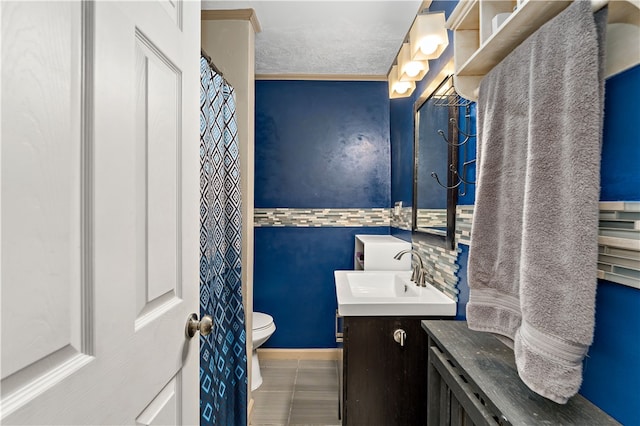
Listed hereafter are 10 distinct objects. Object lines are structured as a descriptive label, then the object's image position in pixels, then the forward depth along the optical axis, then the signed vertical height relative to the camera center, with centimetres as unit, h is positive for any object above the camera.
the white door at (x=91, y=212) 42 -1
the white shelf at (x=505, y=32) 65 +41
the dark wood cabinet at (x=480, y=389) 69 -41
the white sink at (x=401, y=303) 155 -44
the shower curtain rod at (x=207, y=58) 148 +62
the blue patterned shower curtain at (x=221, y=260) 140 -25
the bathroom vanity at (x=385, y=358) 155 -68
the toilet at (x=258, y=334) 232 -88
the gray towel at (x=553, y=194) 62 +3
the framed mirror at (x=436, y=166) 161 +21
